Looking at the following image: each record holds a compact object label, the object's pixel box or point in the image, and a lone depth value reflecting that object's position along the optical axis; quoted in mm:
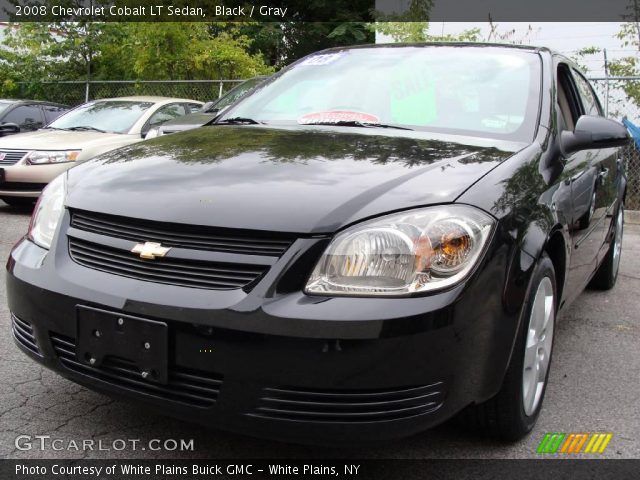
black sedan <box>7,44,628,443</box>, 1833
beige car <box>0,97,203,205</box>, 7273
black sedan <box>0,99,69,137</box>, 9578
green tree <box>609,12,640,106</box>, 10052
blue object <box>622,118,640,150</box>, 8227
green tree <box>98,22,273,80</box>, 13844
